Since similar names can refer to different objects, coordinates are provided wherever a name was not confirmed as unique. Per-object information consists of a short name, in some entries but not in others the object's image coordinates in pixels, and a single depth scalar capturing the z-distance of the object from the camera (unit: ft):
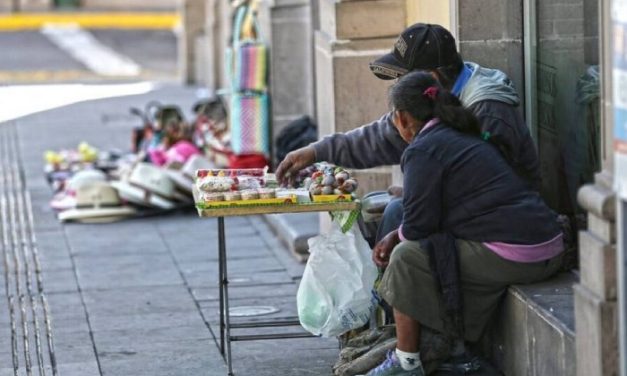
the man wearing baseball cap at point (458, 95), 35.74
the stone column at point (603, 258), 27.90
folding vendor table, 35.63
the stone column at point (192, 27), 128.79
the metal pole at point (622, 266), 23.94
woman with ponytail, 33.66
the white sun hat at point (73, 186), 64.79
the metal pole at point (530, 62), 39.73
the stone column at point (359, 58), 49.07
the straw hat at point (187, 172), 63.86
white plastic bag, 36.56
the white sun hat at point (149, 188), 63.23
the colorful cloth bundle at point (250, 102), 67.36
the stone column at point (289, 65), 66.83
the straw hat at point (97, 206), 63.20
